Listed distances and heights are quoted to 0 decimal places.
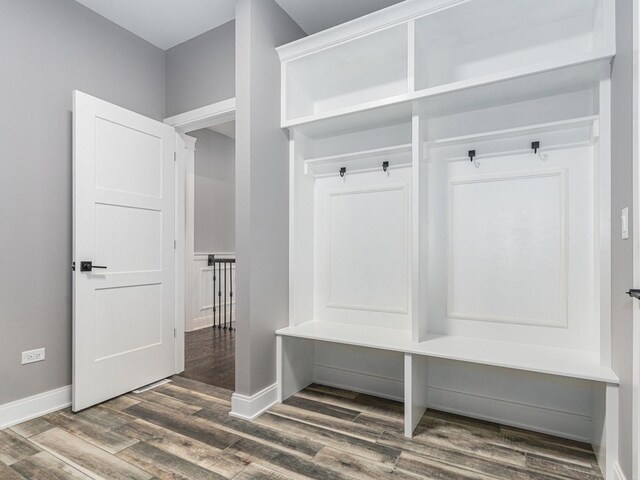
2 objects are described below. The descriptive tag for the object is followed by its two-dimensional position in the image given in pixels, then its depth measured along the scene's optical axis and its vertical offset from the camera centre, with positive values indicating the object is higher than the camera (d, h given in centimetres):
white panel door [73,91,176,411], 236 -7
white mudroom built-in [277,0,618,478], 195 +19
